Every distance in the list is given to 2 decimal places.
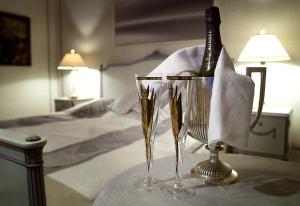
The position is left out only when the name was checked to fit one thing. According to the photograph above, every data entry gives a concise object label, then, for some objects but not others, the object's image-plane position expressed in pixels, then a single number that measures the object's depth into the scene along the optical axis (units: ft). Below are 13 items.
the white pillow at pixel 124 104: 7.25
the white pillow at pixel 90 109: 7.52
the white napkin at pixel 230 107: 1.71
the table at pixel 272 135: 5.47
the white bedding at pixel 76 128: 4.58
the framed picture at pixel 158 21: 7.56
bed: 3.01
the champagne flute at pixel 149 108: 1.85
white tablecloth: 1.73
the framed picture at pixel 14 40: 9.27
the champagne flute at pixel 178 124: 1.77
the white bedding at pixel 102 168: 2.92
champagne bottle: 2.04
